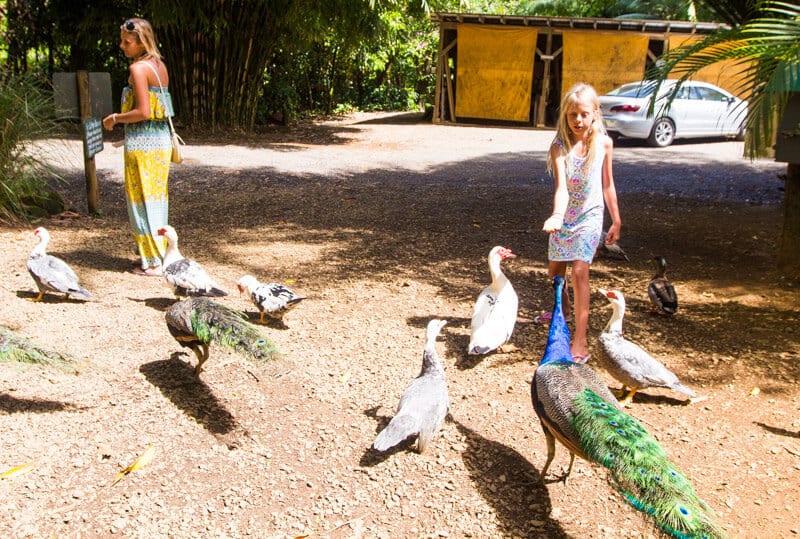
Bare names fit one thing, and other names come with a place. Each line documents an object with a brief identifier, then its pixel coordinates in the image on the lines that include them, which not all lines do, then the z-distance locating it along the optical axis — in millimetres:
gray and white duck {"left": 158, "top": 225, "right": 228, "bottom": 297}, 5730
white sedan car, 17438
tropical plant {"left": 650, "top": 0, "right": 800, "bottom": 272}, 5383
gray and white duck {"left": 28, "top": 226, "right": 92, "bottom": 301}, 5945
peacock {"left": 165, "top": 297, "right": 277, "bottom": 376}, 4145
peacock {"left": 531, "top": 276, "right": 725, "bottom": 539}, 2873
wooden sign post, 8250
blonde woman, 6340
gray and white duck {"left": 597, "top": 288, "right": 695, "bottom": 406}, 4574
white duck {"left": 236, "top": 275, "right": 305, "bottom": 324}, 5613
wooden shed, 21359
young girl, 4801
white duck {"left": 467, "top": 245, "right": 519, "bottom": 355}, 5160
